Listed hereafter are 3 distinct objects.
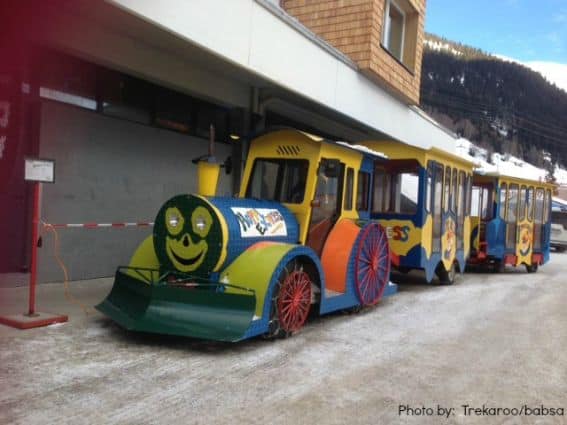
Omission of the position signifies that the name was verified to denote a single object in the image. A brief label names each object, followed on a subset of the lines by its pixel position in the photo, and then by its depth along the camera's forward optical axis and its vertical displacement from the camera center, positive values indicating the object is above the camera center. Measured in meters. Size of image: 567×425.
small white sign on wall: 5.61 +0.28
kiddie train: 5.06 -0.46
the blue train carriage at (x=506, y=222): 12.63 -0.04
